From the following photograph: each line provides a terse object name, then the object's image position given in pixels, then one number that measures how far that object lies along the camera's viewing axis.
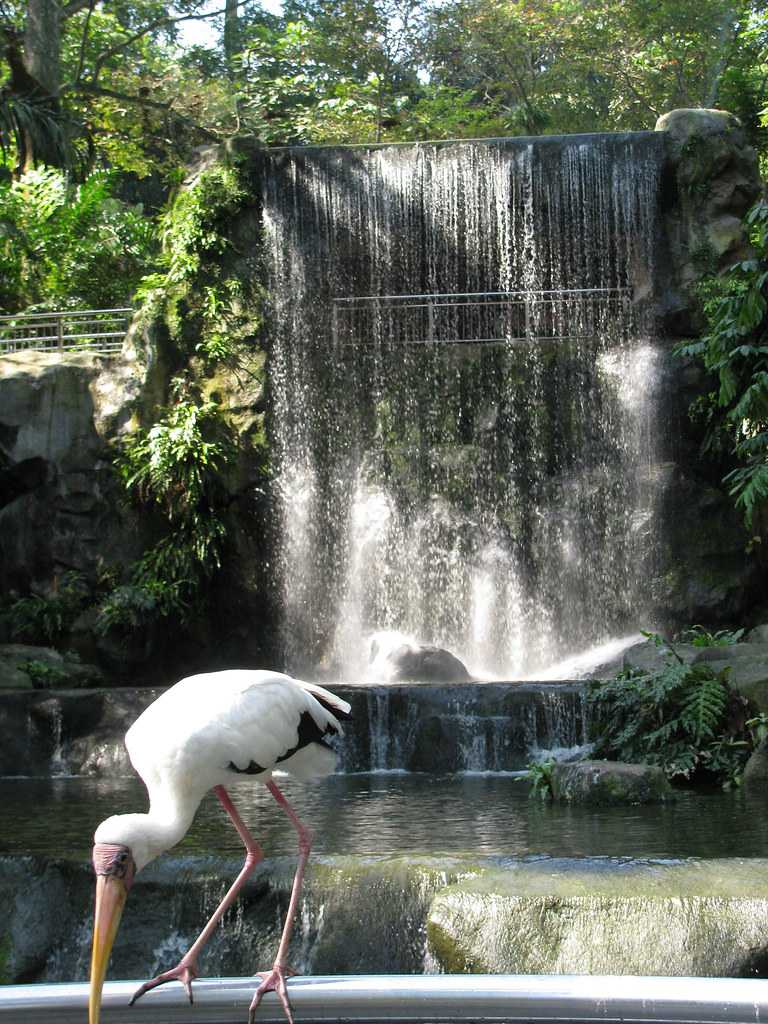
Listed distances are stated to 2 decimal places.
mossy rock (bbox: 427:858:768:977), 4.73
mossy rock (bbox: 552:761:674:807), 8.13
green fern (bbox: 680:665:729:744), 9.16
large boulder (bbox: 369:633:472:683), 12.72
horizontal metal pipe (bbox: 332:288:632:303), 16.31
